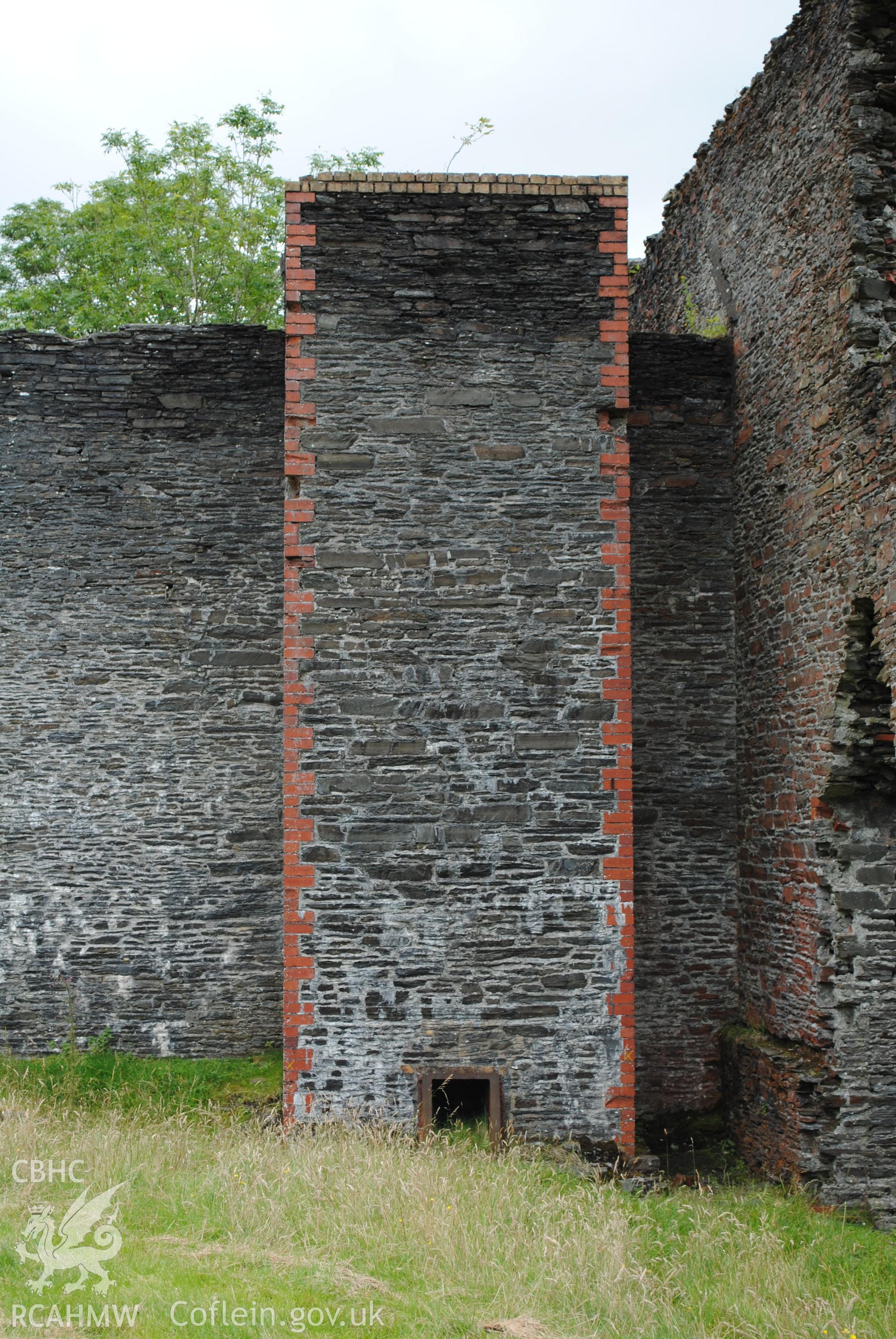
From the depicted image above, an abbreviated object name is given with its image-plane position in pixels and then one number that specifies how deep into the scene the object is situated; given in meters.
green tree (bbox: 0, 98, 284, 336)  20.53
